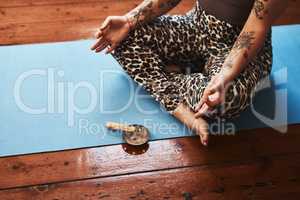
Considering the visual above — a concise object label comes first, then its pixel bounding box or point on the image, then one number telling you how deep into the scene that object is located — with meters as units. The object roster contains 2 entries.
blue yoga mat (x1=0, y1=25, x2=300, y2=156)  1.29
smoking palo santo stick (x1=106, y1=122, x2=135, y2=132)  1.29
